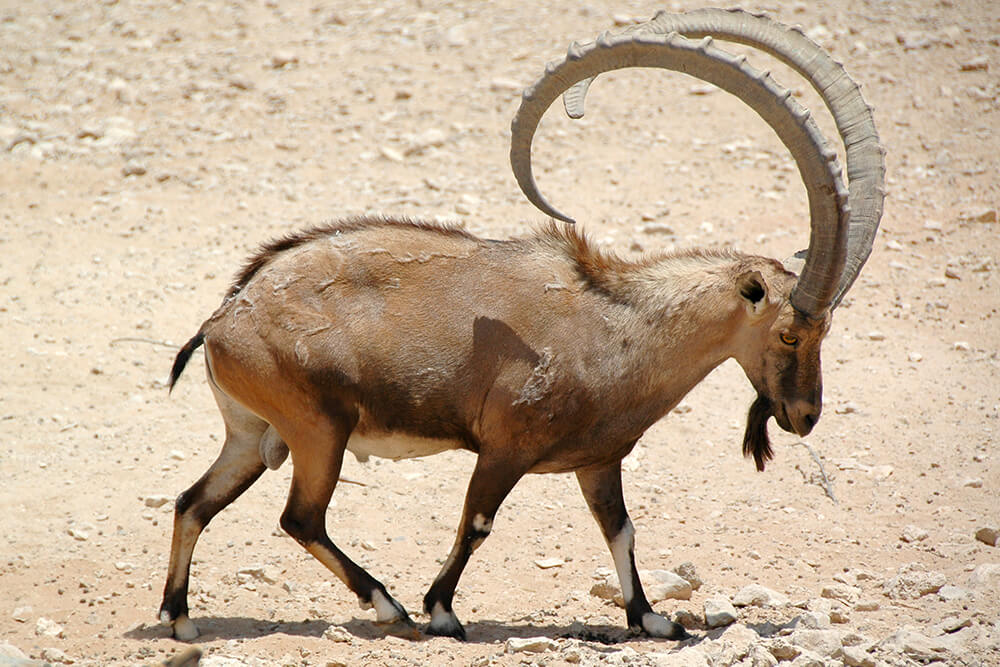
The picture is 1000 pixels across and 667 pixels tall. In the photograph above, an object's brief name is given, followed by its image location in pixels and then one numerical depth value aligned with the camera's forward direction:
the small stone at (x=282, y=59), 31.31
